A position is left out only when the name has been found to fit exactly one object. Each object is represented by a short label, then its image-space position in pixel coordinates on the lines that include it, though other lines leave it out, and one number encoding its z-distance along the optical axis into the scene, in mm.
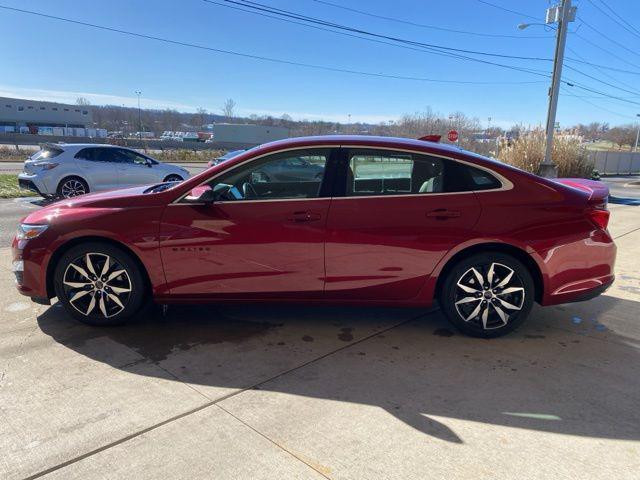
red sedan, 3828
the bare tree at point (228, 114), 130375
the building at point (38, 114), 92875
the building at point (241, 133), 72688
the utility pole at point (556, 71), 18047
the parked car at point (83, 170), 11422
